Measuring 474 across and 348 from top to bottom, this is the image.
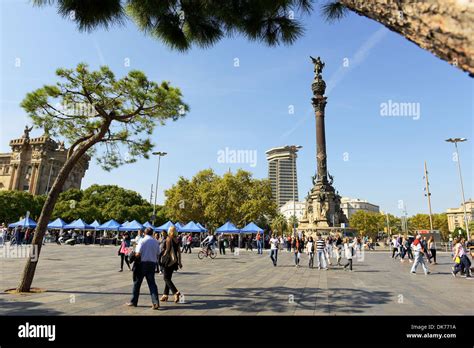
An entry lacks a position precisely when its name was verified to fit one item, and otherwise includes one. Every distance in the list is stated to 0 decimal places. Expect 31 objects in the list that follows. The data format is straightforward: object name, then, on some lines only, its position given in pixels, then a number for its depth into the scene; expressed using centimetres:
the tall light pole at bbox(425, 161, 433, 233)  4457
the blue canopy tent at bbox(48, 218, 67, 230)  3722
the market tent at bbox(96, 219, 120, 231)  3745
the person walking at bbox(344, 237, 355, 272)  1521
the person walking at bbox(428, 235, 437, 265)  1928
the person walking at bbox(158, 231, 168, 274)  1083
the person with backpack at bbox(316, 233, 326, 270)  1578
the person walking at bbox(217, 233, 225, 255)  2779
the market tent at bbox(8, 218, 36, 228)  3150
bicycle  2241
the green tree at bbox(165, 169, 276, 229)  4884
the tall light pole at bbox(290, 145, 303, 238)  5269
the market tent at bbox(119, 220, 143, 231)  3647
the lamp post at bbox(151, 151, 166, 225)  4545
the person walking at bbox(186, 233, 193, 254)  2770
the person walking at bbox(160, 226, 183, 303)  772
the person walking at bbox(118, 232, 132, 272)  1334
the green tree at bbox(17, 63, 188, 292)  920
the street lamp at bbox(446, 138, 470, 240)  4162
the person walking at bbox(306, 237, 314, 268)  1745
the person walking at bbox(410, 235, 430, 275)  1425
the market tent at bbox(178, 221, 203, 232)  3294
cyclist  2268
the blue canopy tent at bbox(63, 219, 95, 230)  3746
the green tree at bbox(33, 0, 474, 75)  513
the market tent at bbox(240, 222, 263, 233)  3228
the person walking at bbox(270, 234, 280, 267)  1750
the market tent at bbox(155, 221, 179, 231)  3450
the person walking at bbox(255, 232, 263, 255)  2825
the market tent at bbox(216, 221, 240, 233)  3145
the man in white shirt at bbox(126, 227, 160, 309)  684
